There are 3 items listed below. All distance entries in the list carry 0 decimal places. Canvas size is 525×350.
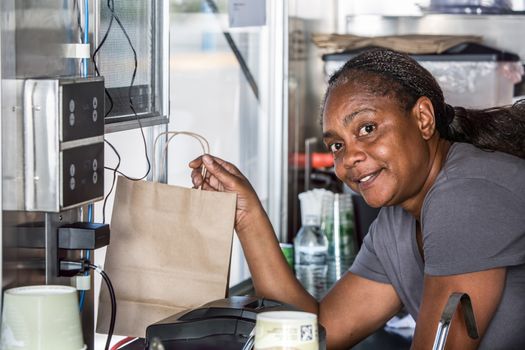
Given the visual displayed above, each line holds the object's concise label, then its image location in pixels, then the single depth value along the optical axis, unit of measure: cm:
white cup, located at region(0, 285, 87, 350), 161
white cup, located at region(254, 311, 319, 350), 152
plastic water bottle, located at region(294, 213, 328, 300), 296
